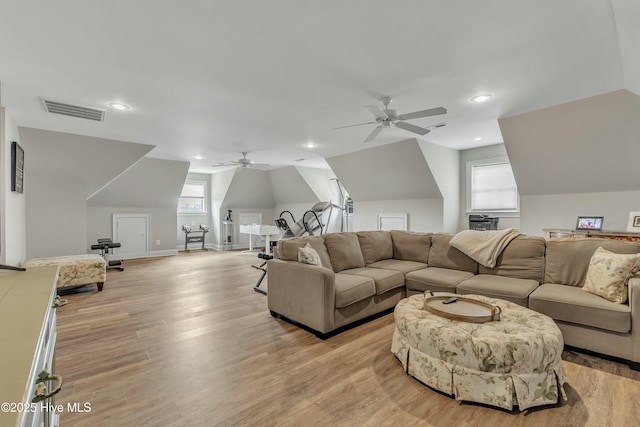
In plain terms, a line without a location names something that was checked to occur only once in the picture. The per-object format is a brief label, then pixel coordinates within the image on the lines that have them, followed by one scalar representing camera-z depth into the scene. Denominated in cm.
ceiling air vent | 359
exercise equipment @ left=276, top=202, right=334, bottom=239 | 798
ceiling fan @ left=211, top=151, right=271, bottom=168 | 647
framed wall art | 374
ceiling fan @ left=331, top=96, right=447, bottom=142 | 326
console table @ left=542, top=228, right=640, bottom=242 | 408
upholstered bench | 432
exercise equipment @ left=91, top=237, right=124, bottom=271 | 616
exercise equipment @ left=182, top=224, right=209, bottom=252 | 907
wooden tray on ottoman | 211
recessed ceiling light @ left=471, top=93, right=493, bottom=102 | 346
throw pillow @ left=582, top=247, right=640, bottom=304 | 243
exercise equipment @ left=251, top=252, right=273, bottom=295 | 448
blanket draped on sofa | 340
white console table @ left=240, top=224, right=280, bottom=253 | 809
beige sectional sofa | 238
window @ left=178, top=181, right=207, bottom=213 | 937
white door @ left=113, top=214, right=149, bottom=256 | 738
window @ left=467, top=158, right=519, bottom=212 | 592
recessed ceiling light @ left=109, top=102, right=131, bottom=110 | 361
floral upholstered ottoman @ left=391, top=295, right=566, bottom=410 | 183
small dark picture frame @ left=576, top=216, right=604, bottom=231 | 458
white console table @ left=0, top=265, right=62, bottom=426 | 59
